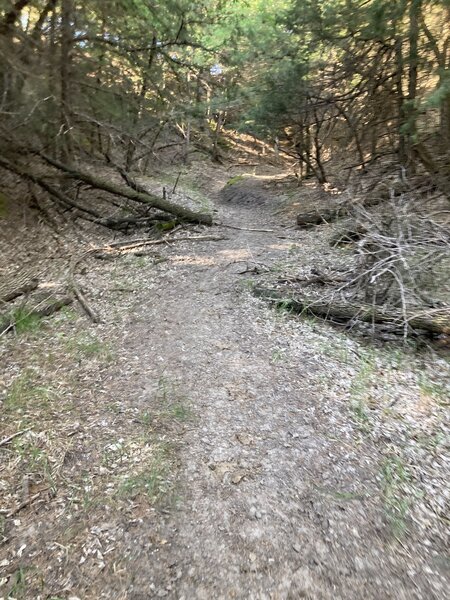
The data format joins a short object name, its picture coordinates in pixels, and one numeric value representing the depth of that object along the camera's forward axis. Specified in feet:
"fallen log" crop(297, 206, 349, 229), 35.45
